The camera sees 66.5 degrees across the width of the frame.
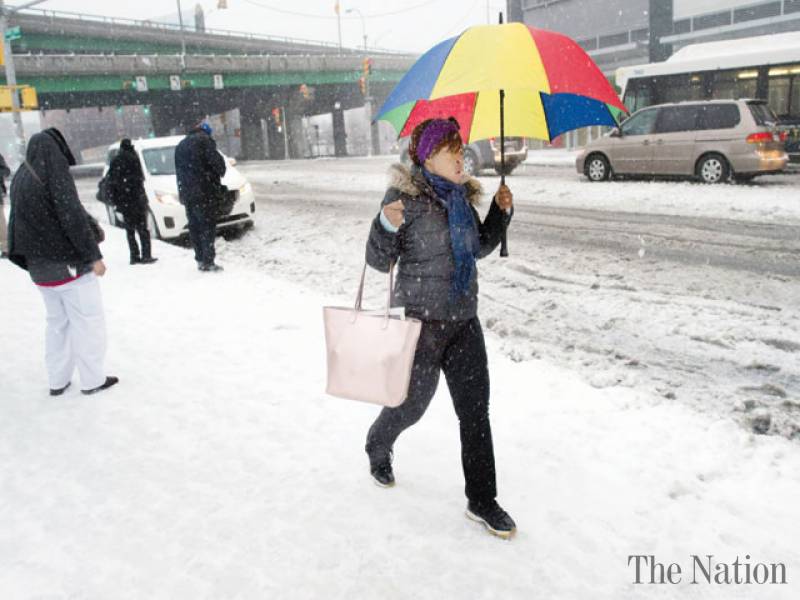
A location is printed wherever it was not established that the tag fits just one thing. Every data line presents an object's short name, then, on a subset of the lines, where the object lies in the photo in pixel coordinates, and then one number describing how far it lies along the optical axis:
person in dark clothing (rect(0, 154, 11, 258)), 8.35
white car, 10.52
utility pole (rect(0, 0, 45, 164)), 19.09
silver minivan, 13.51
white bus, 16.70
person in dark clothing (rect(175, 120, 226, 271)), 7.94
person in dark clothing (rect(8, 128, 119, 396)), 3.99
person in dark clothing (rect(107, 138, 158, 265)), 8.66
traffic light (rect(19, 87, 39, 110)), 18.91
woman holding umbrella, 2.60
